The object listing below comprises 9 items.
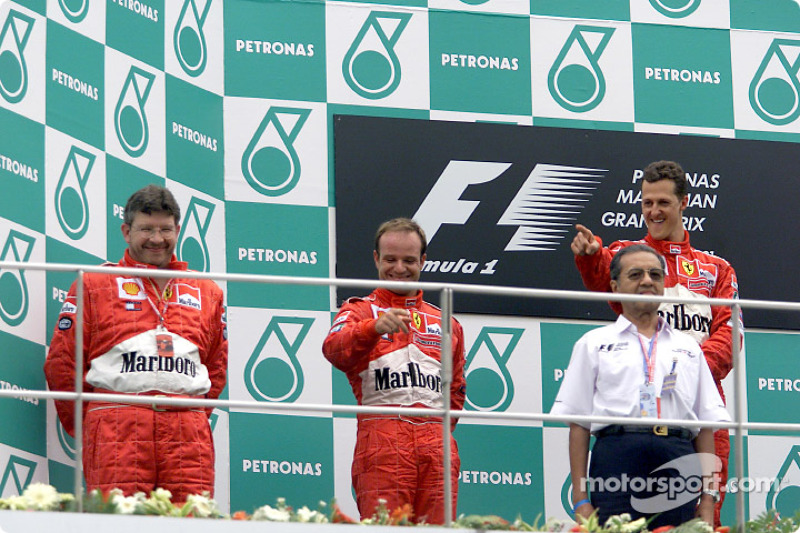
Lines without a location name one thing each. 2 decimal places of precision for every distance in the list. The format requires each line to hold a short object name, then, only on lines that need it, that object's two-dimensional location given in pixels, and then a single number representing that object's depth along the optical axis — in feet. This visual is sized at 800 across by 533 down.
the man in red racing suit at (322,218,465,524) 35.27
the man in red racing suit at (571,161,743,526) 38.24
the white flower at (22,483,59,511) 32.24
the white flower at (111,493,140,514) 32.35
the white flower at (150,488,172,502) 32.91
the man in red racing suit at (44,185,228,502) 34.60
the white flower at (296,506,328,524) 33.14
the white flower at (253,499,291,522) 32.91
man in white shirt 34.27
